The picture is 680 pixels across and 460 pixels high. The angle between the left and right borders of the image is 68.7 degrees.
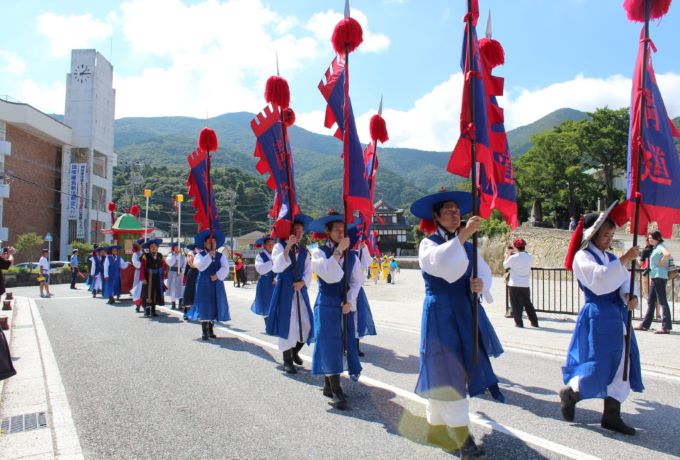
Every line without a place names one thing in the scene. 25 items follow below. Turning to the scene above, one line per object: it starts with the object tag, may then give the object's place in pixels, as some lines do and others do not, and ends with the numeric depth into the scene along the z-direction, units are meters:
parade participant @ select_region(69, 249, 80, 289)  22.06
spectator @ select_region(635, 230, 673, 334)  8.48
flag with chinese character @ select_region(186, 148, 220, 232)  9.08
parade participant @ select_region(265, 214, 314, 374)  6.05
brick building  39.31
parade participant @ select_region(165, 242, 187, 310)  13.45
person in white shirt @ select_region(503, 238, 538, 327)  9.61
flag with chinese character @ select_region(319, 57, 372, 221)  5.07
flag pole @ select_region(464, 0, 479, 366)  3.53
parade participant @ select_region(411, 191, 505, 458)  3.43
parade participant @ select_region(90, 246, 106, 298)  17.88
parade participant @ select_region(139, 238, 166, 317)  11.88
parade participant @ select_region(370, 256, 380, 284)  26.80
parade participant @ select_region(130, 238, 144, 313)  12.73
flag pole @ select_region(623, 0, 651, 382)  3.95
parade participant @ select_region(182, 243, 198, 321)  10.77
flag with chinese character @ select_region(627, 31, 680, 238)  4.50
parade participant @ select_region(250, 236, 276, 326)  8.29
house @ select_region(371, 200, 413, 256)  78.38
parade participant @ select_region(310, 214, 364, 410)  4.65
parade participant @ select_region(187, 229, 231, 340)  8.45
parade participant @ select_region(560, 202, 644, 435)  3.89
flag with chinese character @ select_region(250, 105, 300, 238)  6.18
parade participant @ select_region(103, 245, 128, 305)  15.45
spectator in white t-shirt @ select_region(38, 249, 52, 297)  18.48
